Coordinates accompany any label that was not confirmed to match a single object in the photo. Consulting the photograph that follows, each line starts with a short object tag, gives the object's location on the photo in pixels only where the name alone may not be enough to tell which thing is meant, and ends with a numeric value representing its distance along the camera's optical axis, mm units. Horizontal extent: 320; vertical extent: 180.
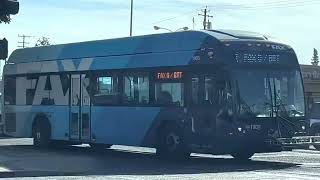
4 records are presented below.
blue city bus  17188
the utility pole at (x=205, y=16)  80388
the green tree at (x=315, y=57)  162925
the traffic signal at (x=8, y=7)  12523
